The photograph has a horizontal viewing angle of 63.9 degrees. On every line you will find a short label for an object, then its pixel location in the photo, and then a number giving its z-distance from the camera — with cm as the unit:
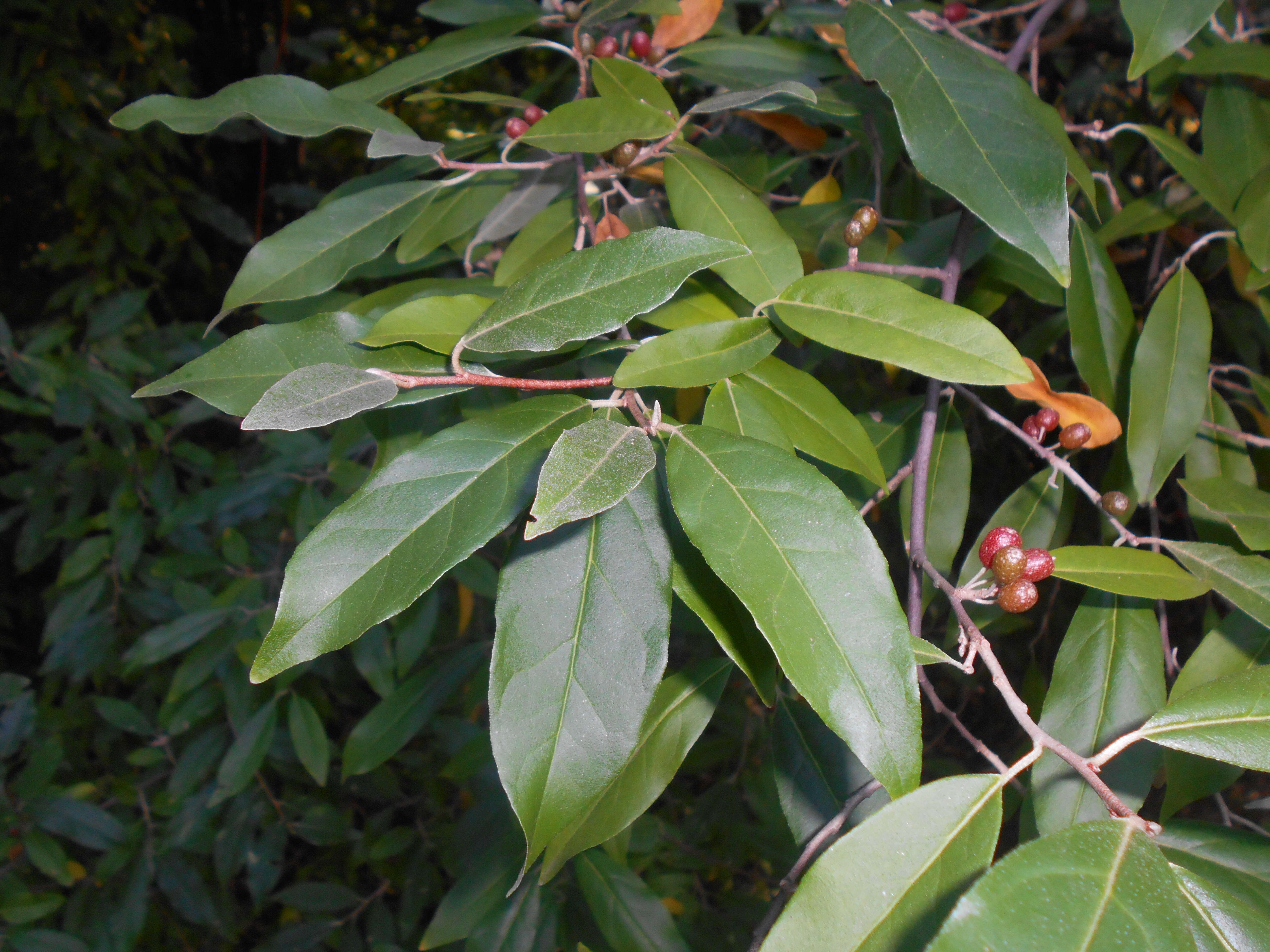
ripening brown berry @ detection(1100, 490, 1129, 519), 26
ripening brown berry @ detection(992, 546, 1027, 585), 22
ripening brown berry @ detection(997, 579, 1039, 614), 21
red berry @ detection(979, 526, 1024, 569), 23
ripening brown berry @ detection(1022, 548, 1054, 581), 22
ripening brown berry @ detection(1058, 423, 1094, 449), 26
